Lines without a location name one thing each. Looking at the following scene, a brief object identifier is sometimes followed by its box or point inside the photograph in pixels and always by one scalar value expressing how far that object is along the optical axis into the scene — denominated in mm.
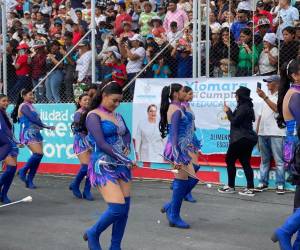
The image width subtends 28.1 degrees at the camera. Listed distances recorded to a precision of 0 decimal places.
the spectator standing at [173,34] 12000
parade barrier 10625
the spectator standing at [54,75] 13395
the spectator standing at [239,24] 11602
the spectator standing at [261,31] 11148
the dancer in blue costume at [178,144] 7430
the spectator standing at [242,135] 9742
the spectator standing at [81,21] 14861
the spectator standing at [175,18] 12953
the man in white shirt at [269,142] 9930
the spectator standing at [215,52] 11523
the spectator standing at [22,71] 14172
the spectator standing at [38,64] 13938
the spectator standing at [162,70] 12008
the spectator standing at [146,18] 13734
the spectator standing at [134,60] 12430
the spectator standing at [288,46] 10492
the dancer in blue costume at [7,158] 8578
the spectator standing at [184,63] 11633
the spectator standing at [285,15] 11367
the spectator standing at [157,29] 13078
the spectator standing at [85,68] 12773
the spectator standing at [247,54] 11055
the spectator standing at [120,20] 13930
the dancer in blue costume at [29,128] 10797
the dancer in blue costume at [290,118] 5234
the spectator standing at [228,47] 11320
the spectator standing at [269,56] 10742
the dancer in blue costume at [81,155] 9734
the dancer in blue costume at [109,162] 5789
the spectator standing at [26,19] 17641
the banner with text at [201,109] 10586
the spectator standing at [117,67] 12477
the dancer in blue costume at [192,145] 7855
